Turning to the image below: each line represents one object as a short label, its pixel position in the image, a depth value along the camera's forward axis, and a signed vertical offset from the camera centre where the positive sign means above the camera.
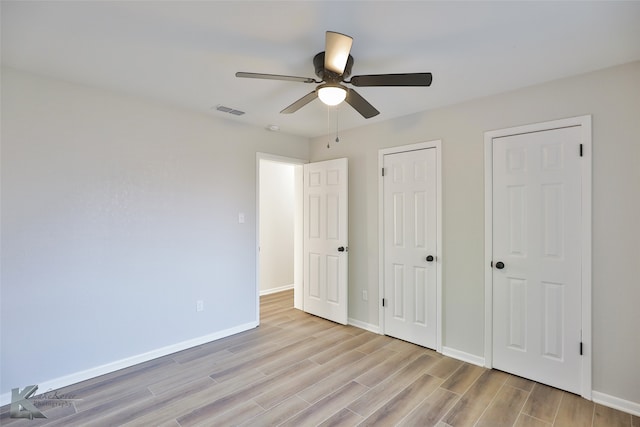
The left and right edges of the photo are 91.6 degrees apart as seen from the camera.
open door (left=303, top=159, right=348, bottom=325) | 3.96 -0.37
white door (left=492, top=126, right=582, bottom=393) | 2.48 -0.37
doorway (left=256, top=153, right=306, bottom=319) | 5.60 -0.28
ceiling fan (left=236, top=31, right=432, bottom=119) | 1.74 +0.86
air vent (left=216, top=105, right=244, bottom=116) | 3.24 +1.10
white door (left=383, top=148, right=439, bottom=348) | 3.27 -0.37
